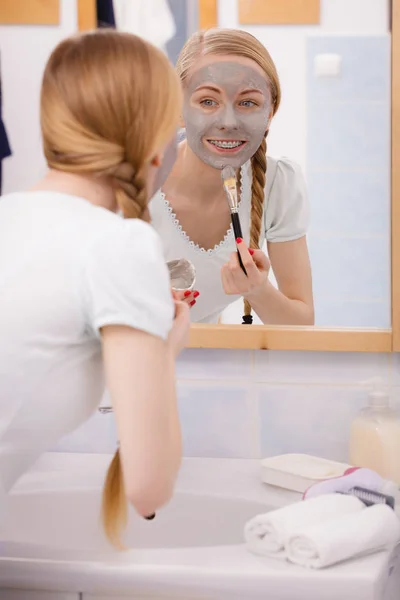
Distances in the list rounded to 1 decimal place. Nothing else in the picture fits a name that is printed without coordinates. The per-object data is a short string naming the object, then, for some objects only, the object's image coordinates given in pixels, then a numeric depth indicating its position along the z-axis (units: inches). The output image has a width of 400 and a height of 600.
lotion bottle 92.0
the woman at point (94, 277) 73.7
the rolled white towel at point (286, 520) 81.4
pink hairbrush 86.9
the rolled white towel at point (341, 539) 79.8
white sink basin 92.4
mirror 94.0
